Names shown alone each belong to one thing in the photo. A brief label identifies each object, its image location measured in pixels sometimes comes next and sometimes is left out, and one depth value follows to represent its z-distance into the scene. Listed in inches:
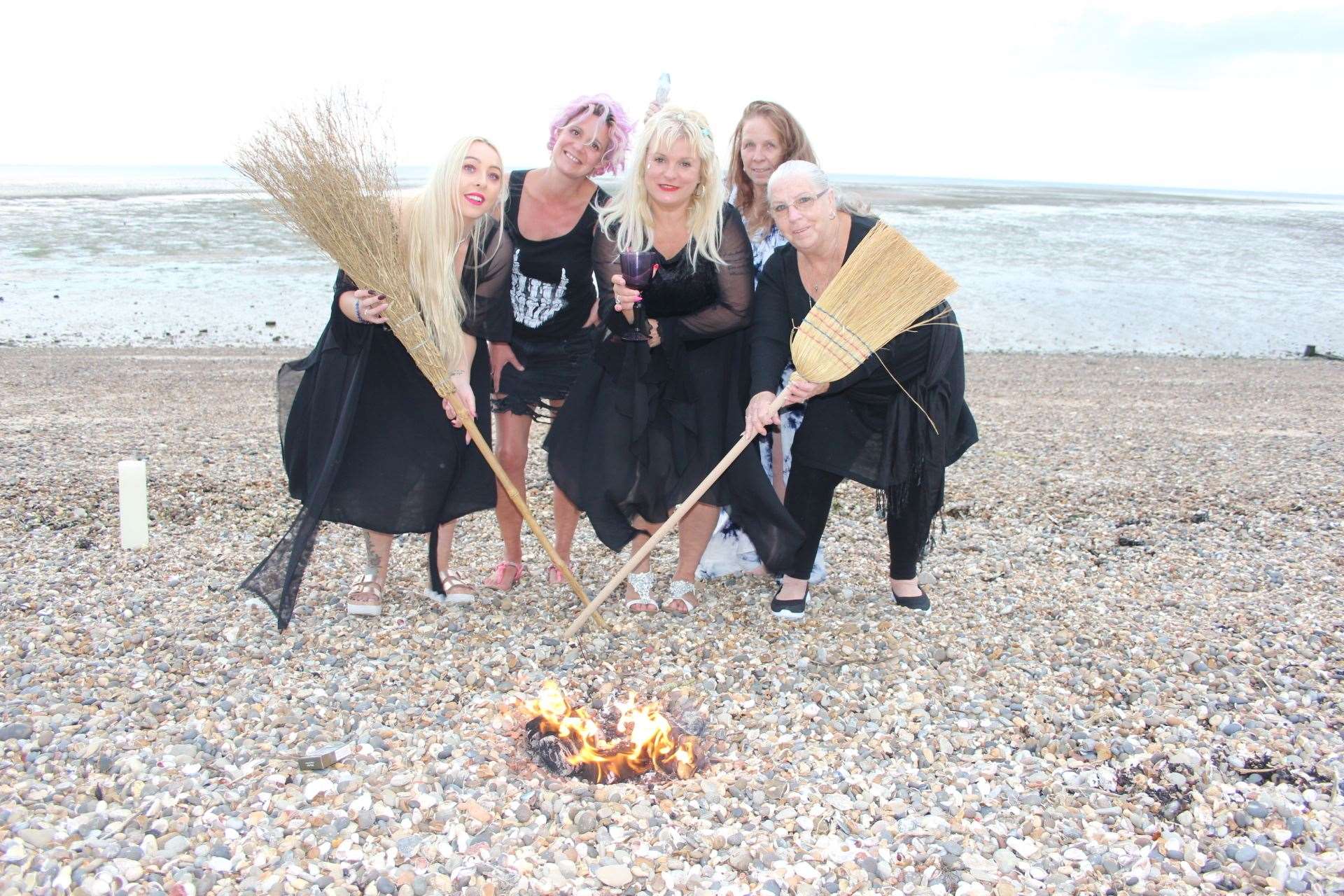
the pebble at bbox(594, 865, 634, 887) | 102.5
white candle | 192.5
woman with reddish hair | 166.4
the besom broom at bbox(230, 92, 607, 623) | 146.3
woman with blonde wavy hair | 152.1
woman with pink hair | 156.6
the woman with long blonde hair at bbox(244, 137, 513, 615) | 149.9
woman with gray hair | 150.4
